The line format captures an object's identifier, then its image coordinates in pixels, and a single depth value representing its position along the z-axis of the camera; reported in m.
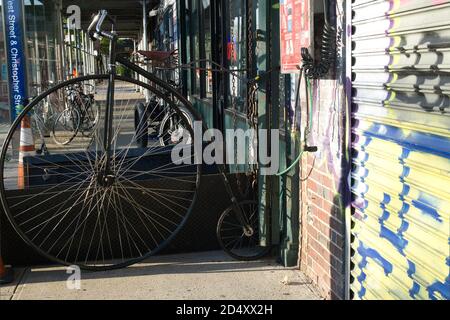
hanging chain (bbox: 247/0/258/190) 4.39
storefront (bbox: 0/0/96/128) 10.95
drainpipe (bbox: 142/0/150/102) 17.18
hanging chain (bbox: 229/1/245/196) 5.94
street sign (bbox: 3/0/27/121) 8.37
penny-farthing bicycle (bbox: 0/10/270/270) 4.01
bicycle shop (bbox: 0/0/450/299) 2.27
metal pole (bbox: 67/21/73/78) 18.39
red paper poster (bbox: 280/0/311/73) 3.38
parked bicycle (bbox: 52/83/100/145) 9.07
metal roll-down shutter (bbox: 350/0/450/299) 2.18
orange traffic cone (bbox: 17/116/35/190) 5.74
